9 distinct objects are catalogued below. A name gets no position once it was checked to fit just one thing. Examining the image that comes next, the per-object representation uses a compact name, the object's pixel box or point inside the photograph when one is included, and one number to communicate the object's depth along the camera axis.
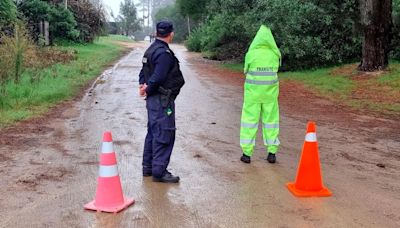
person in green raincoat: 6.64
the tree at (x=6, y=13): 18.88
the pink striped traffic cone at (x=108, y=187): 4.87
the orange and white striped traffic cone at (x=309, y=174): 5.53
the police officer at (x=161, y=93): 5.56
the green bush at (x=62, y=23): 34.88
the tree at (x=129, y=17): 97.75
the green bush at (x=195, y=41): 42.33
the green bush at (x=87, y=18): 40.09
